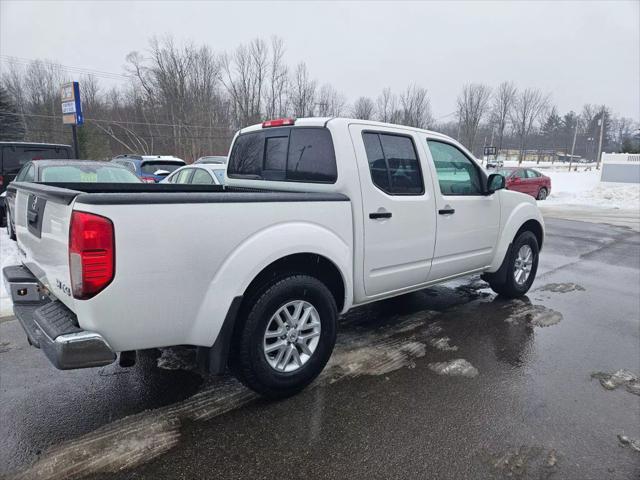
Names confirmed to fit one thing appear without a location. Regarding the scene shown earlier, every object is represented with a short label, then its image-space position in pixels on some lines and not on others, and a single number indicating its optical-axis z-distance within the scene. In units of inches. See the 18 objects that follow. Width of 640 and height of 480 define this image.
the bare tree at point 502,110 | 2898.6
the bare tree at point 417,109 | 2486.5
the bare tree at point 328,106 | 2038.6
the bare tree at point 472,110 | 2711.6
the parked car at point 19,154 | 401.4
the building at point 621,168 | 1135.6
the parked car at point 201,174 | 326.6
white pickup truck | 90.5
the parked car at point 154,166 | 575.2
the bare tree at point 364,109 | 2344.1
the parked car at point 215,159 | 723.1
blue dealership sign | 479.2
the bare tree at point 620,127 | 3821.4
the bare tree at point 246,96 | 1971.0
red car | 822.5
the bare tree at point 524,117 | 2955.2
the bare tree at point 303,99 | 2032.2
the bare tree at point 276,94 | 2000.5
